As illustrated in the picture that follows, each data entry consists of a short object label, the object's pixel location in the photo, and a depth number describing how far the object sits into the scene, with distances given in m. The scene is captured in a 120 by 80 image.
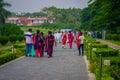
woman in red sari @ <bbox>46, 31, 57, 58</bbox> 24.02
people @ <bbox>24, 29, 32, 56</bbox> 24.36
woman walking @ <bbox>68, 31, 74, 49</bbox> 34.12
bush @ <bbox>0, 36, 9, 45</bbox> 41.44
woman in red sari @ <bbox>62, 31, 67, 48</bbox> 35.66
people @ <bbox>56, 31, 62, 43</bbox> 44.81
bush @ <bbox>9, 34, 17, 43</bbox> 47.02
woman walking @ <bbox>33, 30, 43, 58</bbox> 23.95
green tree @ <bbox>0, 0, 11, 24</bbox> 66.12
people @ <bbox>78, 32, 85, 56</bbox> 25.15
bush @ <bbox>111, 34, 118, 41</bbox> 57.97
